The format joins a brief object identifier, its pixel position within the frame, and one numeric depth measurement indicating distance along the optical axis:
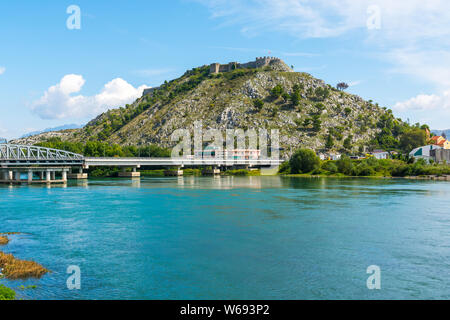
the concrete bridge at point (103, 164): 103.75
